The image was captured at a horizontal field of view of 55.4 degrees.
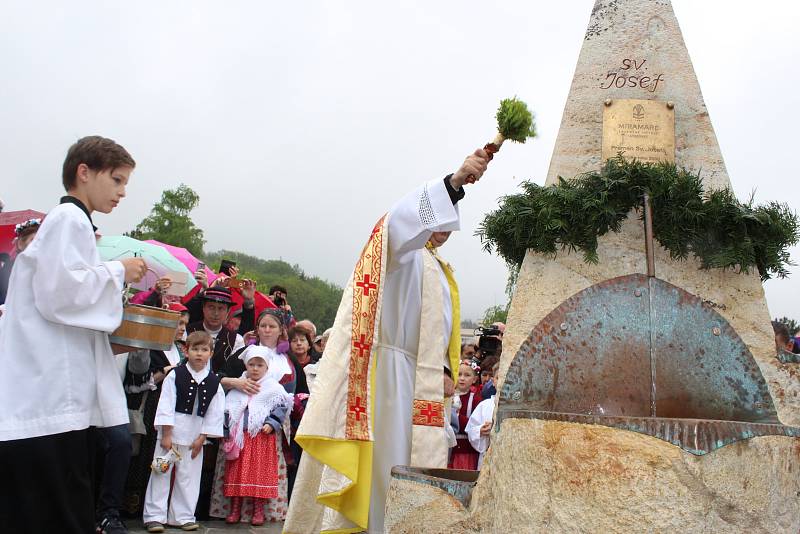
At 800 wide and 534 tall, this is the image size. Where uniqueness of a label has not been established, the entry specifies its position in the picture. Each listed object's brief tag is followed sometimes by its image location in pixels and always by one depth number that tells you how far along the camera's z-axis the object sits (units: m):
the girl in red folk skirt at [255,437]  6.46
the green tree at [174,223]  39.22
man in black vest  7.34
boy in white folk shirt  6.08
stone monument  2.35
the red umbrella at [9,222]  7.12
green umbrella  9.78
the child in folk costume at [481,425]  6.63
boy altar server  3.00
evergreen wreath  4.27
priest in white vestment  3.67
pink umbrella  11.42
